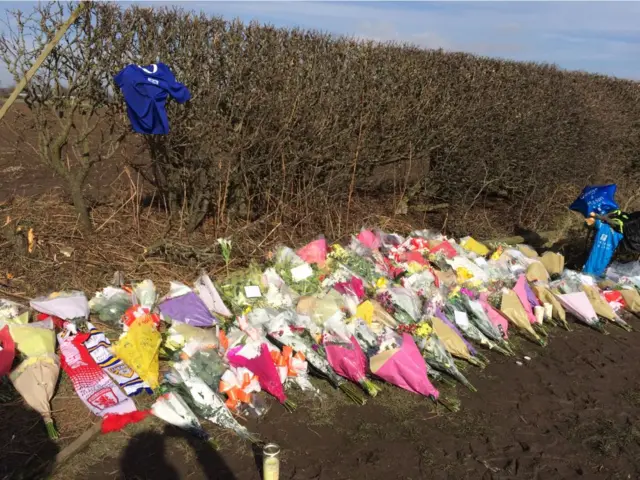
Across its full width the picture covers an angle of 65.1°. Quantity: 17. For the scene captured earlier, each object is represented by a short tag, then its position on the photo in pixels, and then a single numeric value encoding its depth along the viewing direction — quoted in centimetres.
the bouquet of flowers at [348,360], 354
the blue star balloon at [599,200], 578
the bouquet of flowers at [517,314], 466
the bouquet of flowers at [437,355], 379
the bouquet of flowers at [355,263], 478
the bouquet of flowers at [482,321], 443
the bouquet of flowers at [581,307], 501
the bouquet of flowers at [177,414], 295
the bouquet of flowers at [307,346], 353
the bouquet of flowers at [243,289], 421
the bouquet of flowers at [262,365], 333
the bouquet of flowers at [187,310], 392
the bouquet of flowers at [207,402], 302
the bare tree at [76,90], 424
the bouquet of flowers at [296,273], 448
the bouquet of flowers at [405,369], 351
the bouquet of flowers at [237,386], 327
